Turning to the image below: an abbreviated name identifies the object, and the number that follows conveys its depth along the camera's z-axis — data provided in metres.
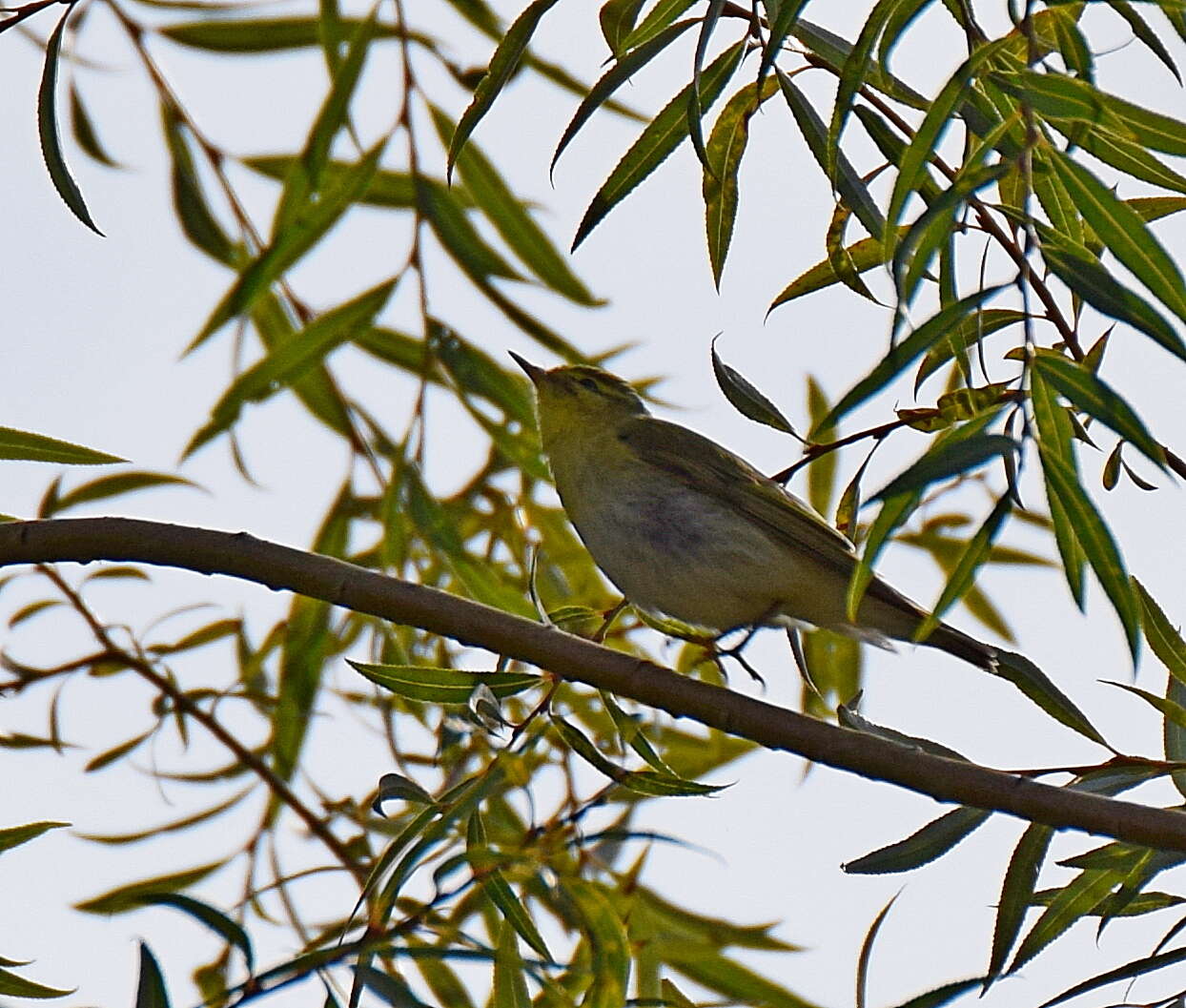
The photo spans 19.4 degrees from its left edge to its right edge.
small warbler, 6.30
